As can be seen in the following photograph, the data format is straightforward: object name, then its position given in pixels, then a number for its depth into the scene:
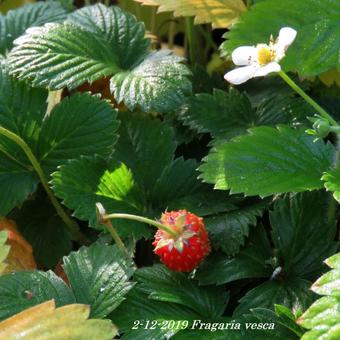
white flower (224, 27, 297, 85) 0.27
